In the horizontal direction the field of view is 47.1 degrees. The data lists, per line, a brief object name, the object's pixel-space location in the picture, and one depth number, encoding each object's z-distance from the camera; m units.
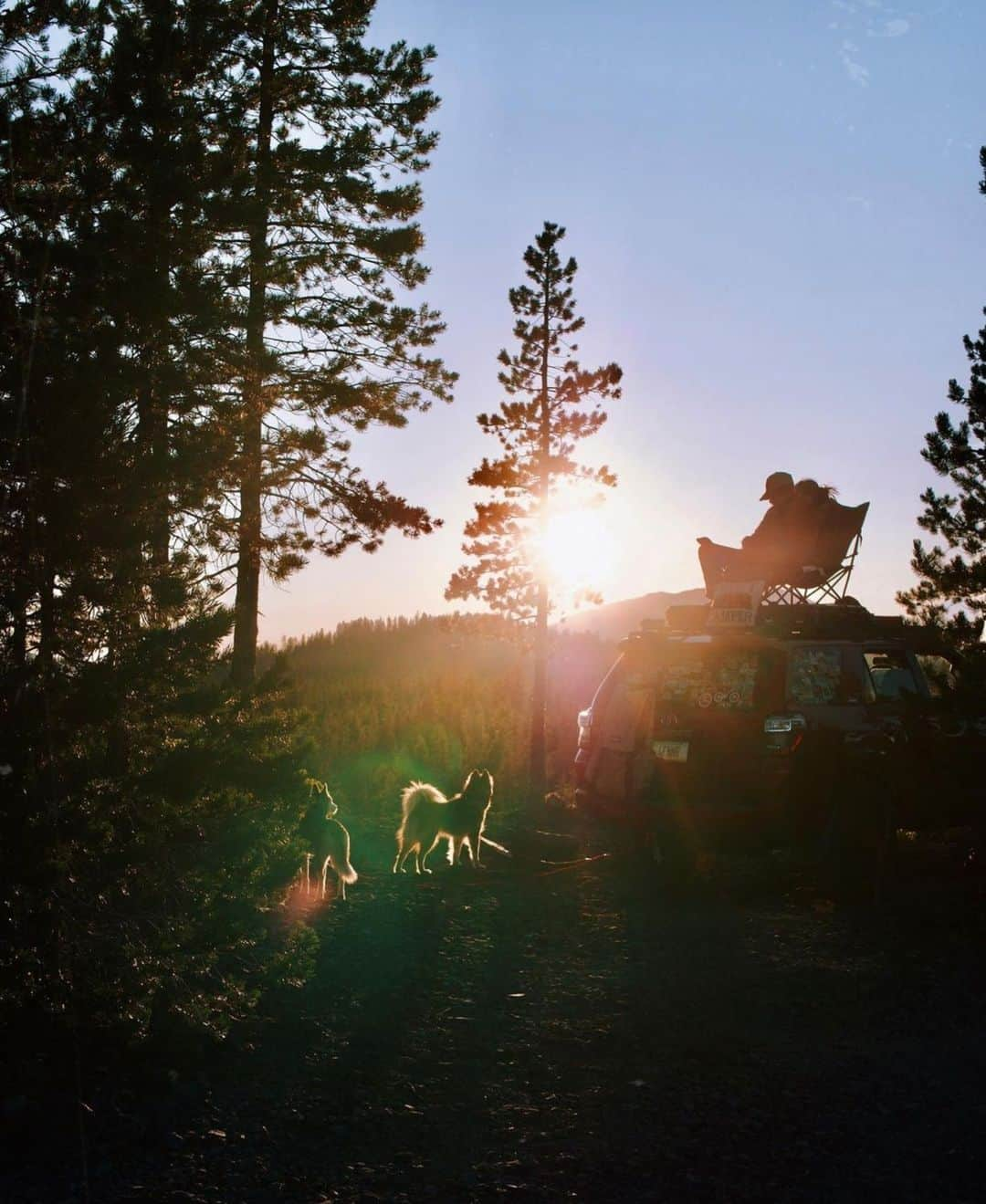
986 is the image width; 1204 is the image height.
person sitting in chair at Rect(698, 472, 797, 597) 14.84
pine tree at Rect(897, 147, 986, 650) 16.08
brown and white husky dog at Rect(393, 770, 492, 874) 11.95
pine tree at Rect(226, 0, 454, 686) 18.03
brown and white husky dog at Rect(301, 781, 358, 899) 10.31
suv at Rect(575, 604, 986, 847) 8.98
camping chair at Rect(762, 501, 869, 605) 14.60
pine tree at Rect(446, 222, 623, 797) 26.12
